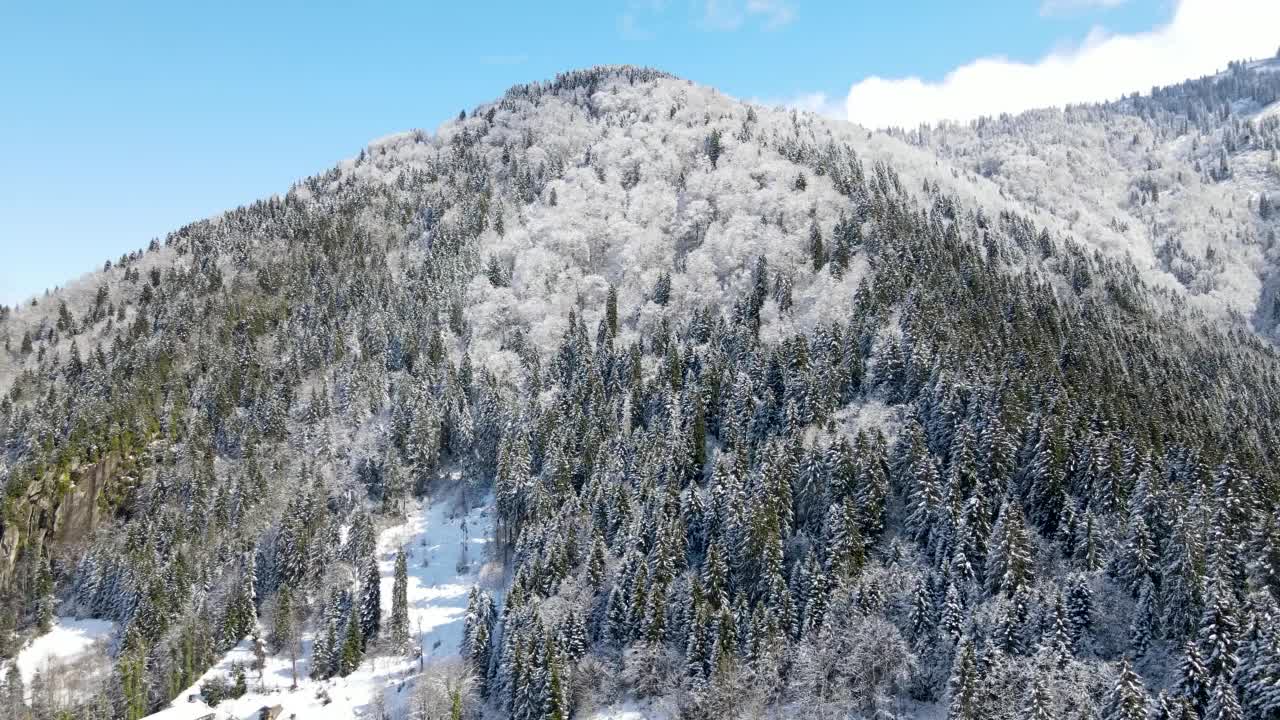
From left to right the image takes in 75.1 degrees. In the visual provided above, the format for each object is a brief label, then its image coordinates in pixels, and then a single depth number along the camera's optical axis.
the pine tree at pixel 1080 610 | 74.56
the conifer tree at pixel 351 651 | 106.25
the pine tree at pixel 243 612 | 113.54
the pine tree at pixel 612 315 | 176.62
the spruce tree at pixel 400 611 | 109.62
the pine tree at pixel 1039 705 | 62.22
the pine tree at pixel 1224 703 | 58.66
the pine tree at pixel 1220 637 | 63.12
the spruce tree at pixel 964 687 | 67.12
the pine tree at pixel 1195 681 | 62.09
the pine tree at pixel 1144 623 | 73.75
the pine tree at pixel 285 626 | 112.19
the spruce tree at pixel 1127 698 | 58.97
